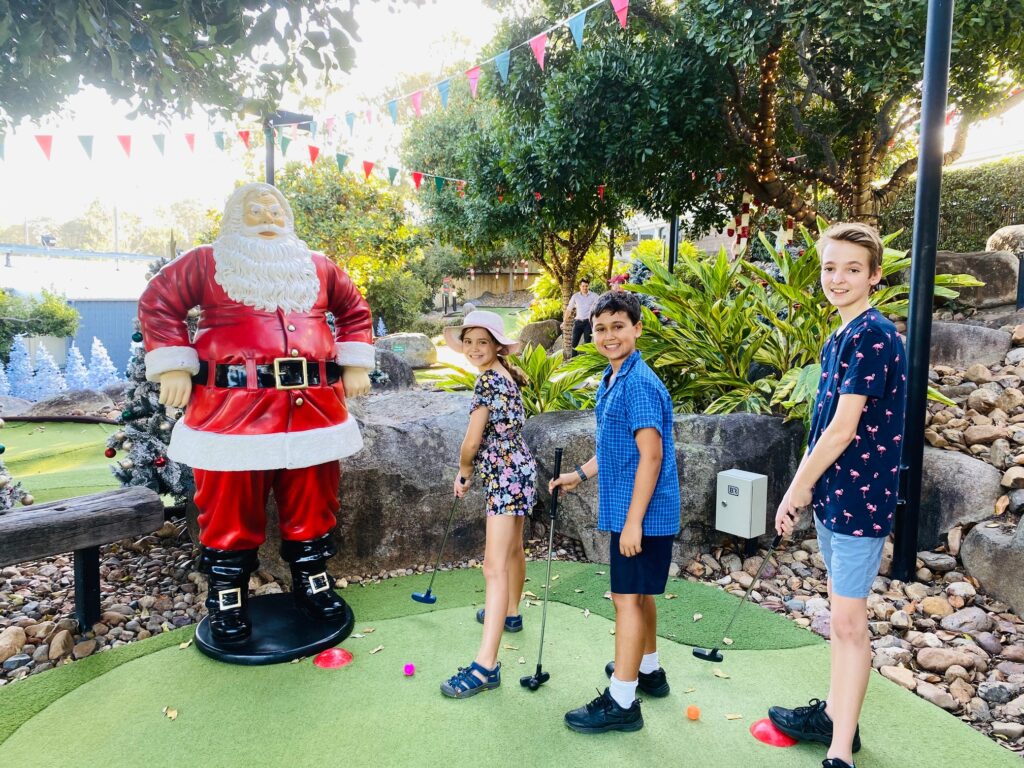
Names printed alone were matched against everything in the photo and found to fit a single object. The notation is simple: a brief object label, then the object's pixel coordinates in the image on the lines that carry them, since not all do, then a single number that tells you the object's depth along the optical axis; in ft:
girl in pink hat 7.79
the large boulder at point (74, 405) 25.43
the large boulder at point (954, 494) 10.71
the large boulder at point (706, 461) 11.60
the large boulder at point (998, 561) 9.33
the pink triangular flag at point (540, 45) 16.93
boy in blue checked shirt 6.58
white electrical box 10.99
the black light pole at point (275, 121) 15.12
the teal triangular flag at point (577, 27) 15.60
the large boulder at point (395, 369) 22.53
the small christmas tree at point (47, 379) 29.33
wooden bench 8.19
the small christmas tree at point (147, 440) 11.52
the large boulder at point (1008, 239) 20.88
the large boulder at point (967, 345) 15.19
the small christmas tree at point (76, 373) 30.42
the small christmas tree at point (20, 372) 29.07
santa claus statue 8.40
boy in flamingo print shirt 5.87
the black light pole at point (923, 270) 9.89
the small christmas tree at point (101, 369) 31.22
